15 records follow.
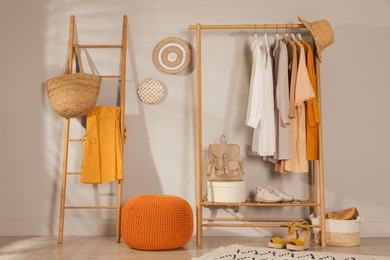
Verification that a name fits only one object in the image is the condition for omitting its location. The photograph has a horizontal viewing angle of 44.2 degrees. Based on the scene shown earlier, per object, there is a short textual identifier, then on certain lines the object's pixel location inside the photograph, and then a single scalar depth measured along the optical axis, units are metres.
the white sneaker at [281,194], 3.66
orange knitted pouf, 3.33
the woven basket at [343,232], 3.57
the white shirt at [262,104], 3.69
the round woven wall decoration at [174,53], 4.14
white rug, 3.03
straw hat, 3.73
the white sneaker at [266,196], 3.63
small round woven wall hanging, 4.10
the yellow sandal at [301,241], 3.30
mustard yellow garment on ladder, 3.83
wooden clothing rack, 3.60
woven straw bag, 3.70
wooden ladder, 3.82
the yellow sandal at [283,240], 3.41
